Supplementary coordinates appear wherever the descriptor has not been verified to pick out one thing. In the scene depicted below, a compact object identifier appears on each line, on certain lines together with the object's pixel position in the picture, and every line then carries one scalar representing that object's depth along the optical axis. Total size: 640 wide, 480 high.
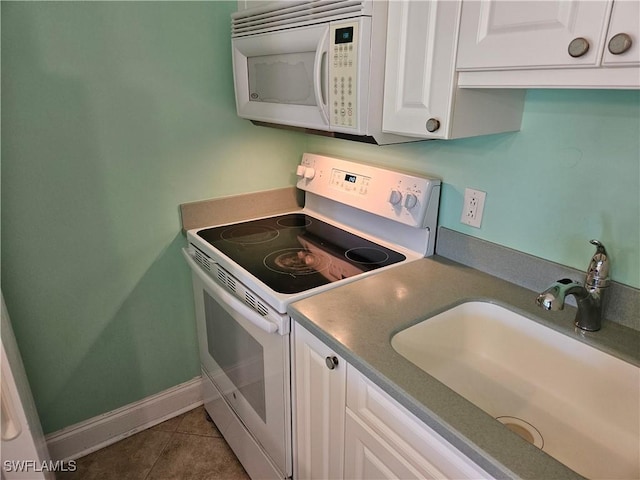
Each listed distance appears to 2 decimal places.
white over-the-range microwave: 1.17
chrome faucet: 1.00
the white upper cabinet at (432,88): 1.04
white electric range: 1.34
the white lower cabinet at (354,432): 0.86
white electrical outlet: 1.36
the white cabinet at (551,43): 0.74
